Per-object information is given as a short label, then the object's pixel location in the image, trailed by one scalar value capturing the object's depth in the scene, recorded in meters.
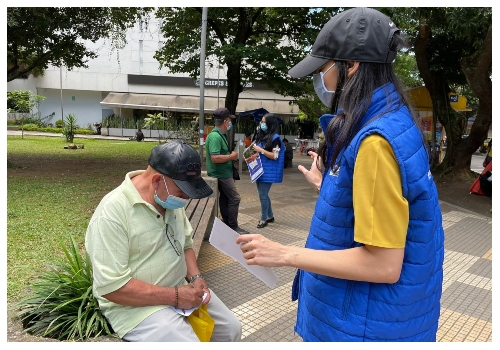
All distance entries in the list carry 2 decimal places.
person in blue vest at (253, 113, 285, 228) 6.68
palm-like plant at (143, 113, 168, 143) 31.73
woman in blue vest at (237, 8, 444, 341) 1.21
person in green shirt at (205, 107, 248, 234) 5.96
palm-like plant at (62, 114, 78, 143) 21.36
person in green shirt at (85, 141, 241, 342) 2.04
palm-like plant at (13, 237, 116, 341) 2.27
